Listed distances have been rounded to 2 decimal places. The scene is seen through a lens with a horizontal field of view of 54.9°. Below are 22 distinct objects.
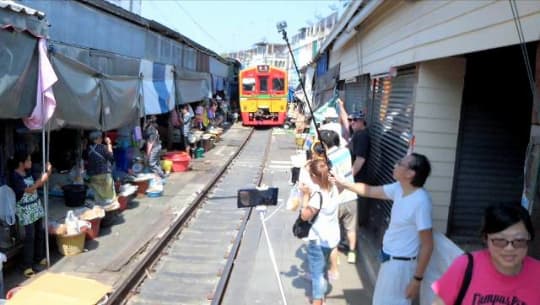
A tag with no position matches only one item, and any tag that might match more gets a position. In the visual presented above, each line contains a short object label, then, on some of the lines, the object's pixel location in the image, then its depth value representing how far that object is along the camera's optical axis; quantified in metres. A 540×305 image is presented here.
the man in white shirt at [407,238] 3.77
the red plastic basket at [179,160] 15.02
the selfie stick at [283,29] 5.24
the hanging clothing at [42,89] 6.48
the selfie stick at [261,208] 5.08
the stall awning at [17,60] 5.84
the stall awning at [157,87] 12.84
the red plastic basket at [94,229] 8.12
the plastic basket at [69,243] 7.41
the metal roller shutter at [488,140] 5.45
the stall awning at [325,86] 15.86
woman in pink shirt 2.42
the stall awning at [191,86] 16.72
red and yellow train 28.91
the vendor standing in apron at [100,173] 8.91
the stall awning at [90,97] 7.41
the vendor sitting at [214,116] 25.43
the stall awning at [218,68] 27.14
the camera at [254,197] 4.99
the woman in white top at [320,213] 4.88
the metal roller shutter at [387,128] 6.25
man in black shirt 7.02
